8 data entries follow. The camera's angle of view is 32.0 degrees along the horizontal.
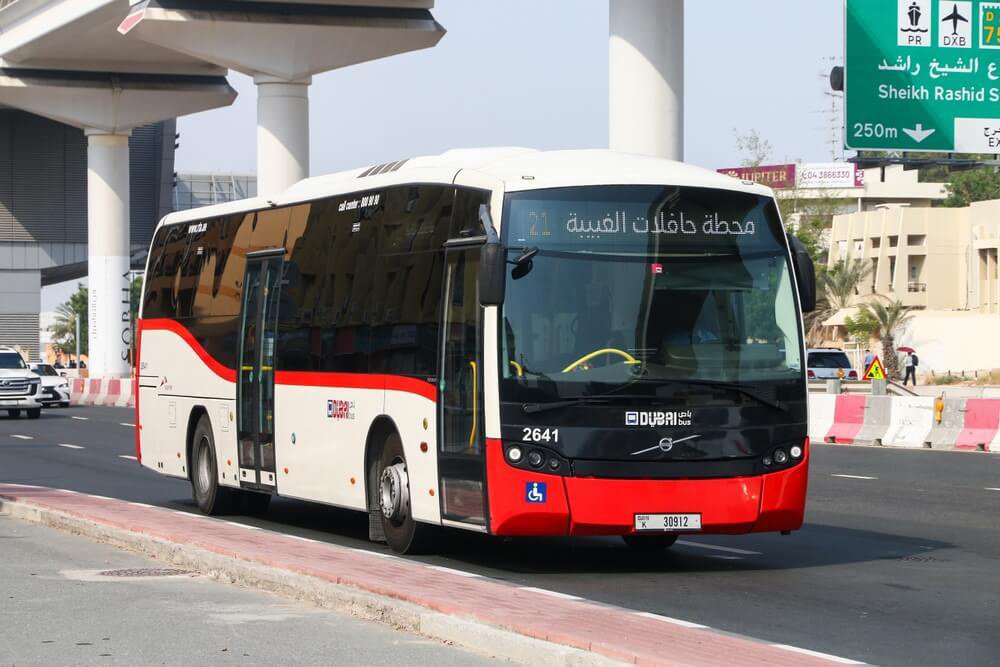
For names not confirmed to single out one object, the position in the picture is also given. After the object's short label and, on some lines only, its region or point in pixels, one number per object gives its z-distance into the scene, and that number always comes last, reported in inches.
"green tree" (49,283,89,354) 6415.4
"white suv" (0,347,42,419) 1756.9
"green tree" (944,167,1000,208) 4972.9
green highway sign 1209.4
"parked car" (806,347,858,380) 2277.3
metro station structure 1051.3
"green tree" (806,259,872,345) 3462.4
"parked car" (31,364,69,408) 2057.1
